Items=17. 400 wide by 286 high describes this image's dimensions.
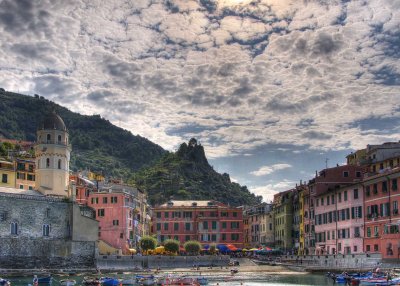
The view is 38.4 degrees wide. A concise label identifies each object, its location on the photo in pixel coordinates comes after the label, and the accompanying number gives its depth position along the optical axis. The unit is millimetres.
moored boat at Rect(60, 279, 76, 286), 60406
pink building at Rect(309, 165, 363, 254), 80812
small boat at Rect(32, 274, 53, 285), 65938
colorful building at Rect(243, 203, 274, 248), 129250
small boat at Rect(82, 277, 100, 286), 61375
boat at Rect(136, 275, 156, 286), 63484
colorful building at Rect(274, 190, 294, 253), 115500
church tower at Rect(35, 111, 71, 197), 92625
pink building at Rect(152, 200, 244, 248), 123500
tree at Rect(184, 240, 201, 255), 105938
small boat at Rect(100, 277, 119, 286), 61931
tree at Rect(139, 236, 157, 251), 102812
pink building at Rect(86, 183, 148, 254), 103062
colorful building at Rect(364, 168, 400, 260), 68875
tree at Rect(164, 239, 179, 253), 103375
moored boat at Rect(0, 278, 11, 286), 56584
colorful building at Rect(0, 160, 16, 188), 99856
